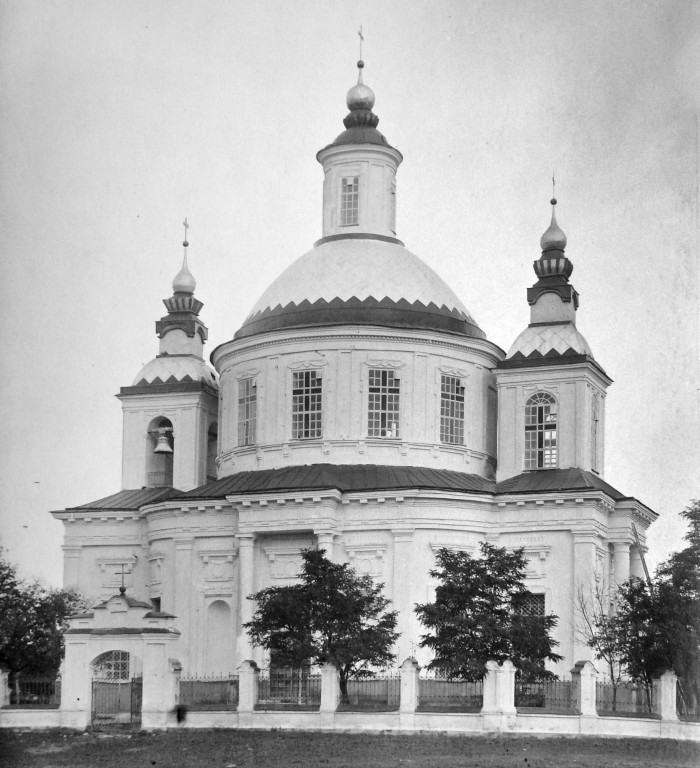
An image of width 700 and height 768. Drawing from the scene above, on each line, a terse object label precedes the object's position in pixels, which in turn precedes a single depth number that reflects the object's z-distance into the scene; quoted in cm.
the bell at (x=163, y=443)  5516
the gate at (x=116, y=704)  4034
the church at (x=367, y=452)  4931
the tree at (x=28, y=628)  4706
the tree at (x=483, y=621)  4166
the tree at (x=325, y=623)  4225
